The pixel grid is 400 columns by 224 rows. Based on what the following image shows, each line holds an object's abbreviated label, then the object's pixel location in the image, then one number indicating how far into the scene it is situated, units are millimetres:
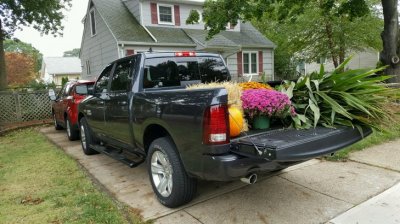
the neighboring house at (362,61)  28766
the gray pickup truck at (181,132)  2781
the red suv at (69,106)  7781
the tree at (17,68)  35831
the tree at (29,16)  14773
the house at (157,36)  17094
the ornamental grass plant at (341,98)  3236
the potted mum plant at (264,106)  3131
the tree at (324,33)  19516
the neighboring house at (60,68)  44847
